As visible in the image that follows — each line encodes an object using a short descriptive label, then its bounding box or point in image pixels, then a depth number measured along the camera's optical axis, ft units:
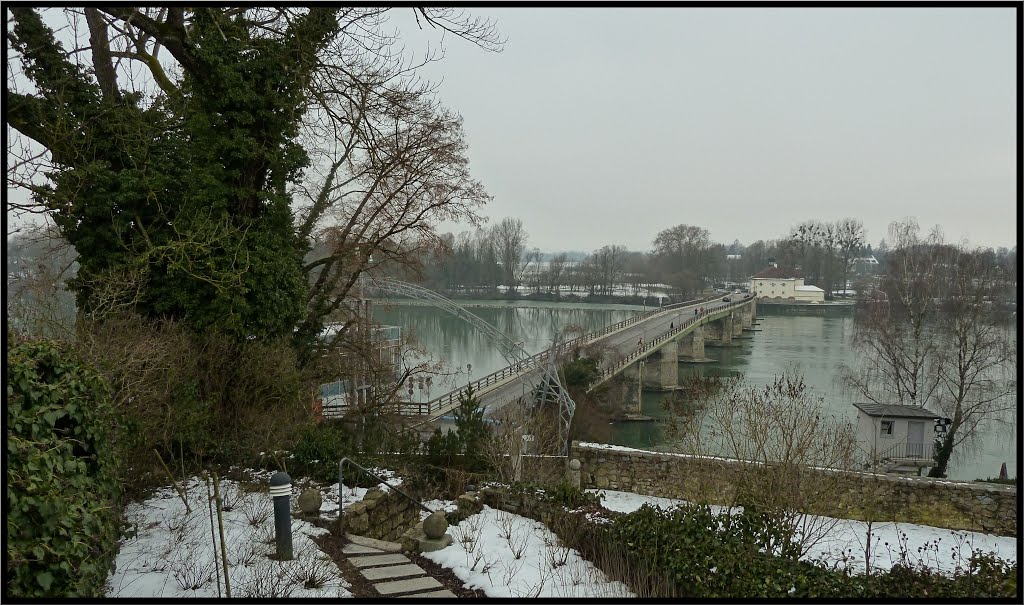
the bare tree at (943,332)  65.00
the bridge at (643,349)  84.29
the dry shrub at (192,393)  21.80
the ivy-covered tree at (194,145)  30.14
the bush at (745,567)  18.13
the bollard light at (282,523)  19.08
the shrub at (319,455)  28.43
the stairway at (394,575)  17.85
